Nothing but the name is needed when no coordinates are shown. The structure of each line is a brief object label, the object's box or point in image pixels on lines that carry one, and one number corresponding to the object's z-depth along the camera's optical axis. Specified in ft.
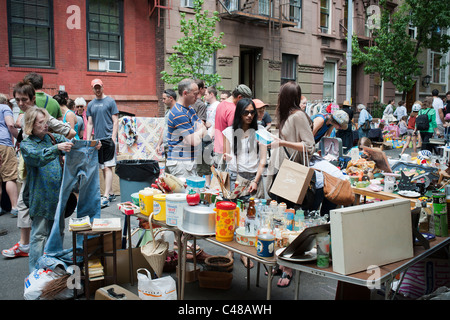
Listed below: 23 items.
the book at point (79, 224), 12.63
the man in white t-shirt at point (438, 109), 38.51
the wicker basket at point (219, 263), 14.21
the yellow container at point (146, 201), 12.91
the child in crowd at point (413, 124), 40.03
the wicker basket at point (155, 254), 12.69
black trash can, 15.58
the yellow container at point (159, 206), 12.22
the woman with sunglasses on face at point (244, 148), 14.85
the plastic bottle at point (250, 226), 10.41
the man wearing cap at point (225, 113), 18.98
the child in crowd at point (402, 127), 57.38
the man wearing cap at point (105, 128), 23.71
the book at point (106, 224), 13.02
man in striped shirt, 15.52
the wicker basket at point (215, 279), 13.82
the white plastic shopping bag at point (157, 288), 11.21
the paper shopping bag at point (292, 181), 12.22
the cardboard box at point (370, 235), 8.35
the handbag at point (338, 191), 13.30
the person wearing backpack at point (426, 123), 34.99
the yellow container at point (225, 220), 10.45
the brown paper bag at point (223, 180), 13.50
